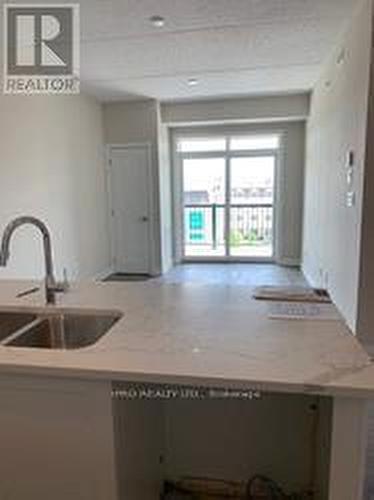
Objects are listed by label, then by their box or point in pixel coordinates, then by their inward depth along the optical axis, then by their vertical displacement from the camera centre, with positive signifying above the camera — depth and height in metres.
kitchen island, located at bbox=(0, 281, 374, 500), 1.01 -0.50
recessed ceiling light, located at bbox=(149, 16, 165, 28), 3.14 +1.41
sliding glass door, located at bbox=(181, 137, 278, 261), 7.01 -0.06
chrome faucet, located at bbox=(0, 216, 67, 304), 1.47 -0.21
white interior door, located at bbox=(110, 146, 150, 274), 6.32 -0.16
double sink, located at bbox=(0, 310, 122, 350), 1.61 -0.51
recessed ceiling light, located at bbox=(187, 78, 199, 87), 5.09 +1.51
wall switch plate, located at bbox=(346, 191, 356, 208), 3.32 -0.01
